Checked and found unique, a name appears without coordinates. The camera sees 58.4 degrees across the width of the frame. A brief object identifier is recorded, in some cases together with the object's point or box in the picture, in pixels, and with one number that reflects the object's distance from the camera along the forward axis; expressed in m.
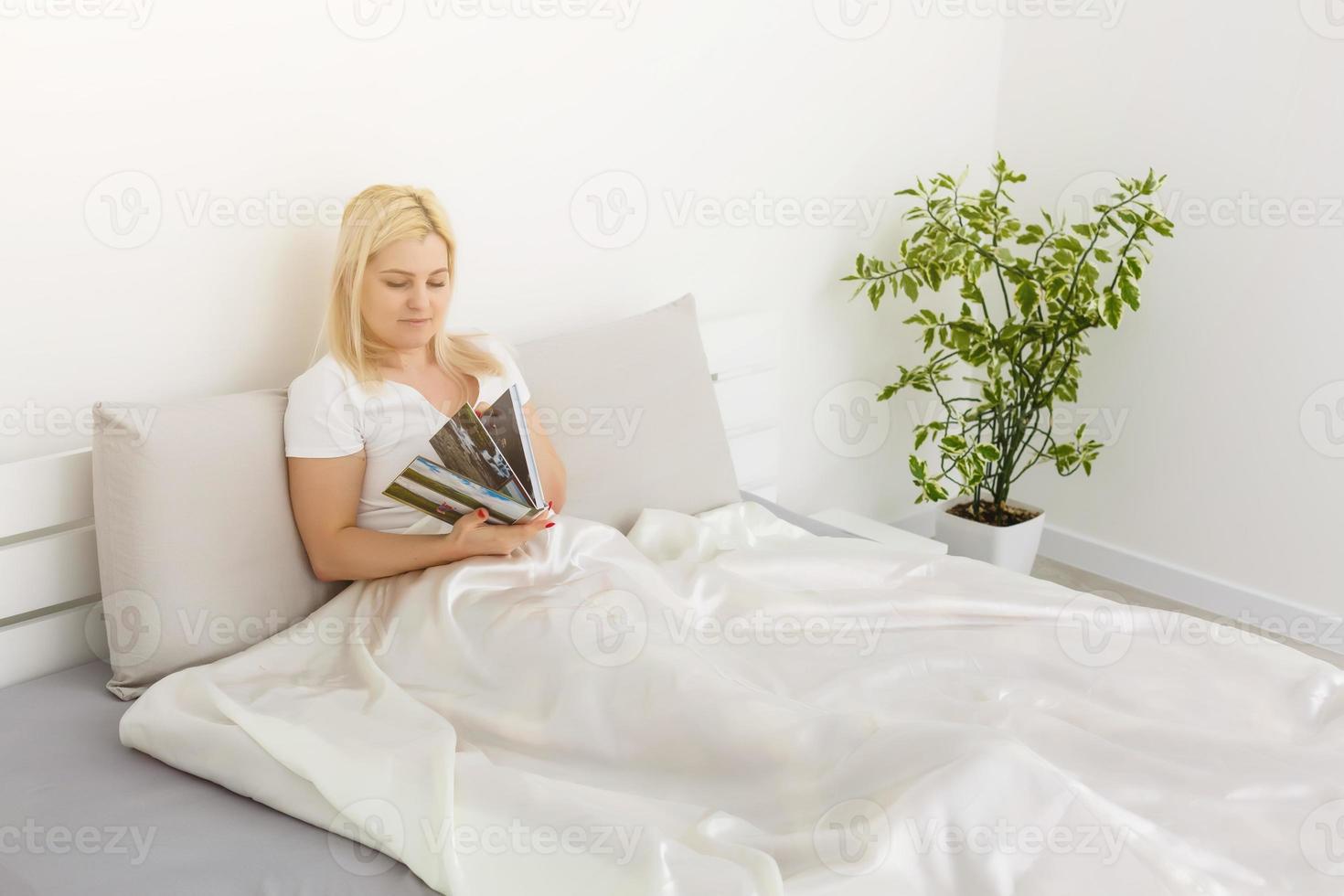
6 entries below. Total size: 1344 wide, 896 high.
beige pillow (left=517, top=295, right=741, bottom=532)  2.29
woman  1.94
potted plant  2.96
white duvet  1.35
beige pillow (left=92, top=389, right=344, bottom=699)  1.81
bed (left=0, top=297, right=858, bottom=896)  1.45
